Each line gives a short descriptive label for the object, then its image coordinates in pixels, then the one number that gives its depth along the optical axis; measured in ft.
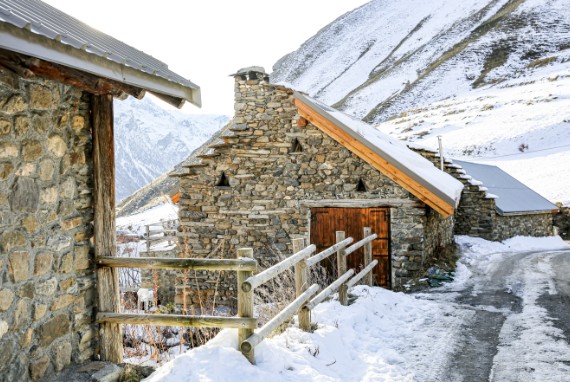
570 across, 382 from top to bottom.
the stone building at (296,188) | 36.14
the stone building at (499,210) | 63.52
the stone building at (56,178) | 11.45
